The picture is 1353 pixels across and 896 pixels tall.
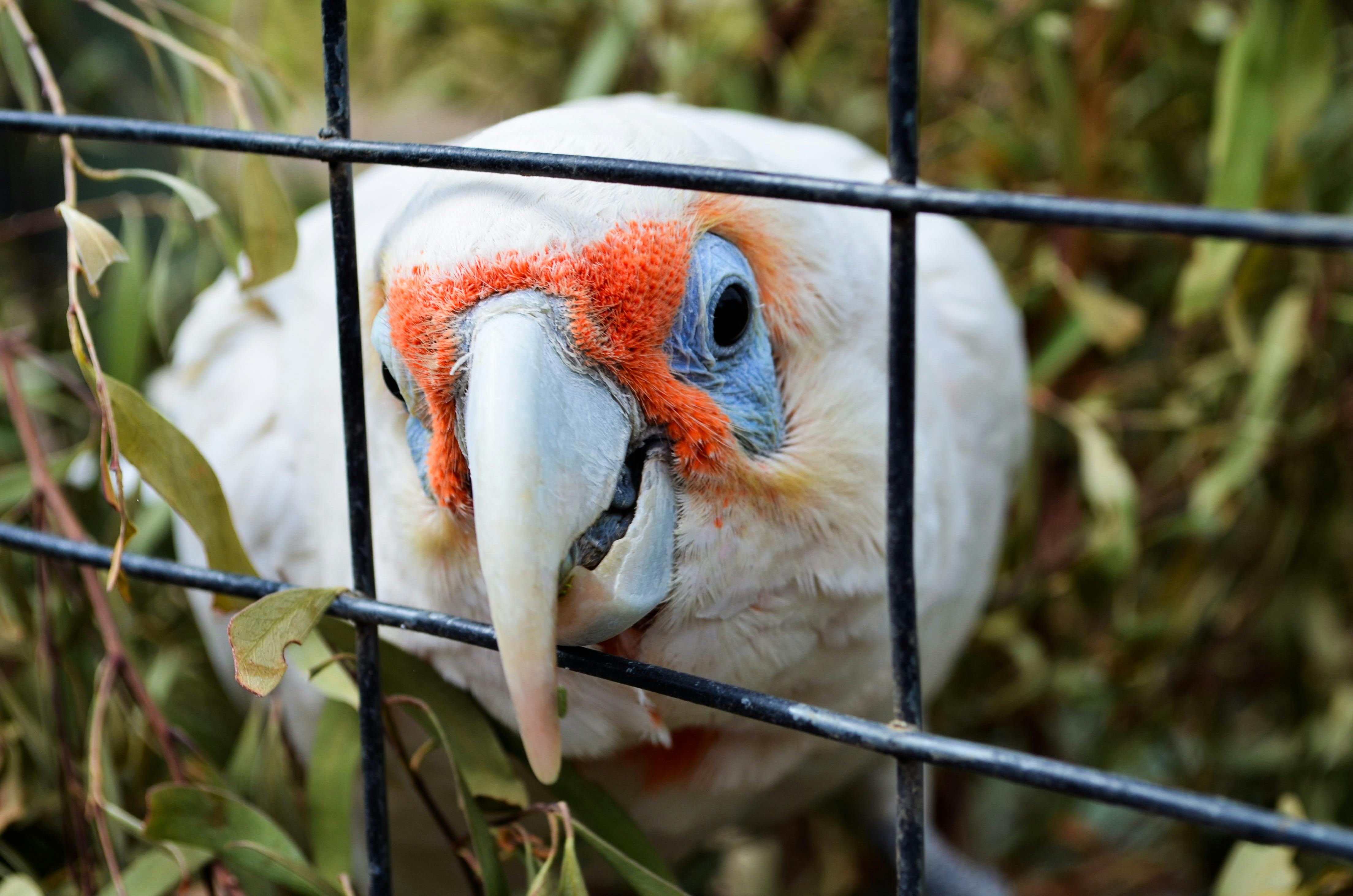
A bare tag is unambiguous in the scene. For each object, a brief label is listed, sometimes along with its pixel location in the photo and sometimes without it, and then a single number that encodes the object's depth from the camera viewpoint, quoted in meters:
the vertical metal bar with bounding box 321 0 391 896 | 0.26
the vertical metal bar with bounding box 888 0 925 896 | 0.23
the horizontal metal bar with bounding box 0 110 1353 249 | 0.22
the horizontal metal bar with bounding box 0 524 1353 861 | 0.22
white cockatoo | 0.25
